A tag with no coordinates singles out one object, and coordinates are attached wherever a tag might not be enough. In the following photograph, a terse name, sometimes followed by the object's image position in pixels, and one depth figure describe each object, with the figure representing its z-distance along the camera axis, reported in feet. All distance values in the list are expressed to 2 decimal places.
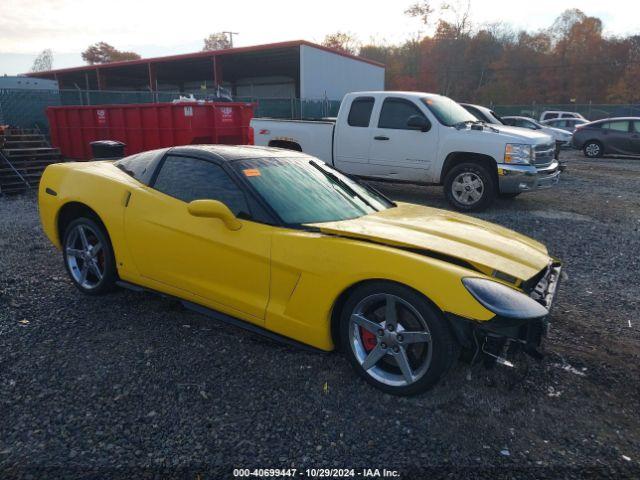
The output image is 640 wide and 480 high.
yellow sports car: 8.34
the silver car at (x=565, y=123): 71.85
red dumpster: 35.17
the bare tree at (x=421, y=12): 168.55
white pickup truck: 25.38
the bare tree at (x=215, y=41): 265.54
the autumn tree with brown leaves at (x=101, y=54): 246.47
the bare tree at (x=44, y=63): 287.89
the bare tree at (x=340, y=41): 201.87
